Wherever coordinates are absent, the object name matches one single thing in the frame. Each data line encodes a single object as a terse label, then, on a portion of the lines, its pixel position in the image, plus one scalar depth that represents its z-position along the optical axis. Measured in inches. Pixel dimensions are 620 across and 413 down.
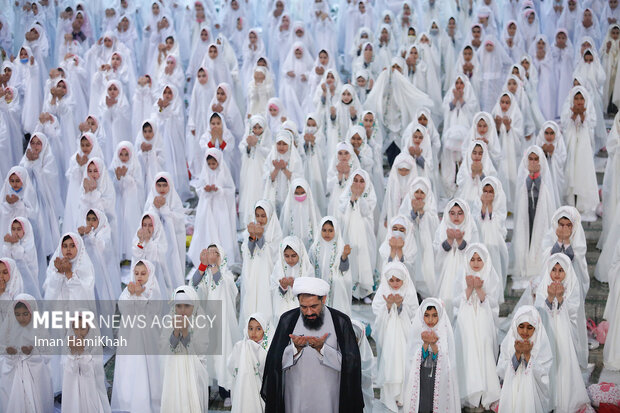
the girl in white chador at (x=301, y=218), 449.4
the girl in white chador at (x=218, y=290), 391.2
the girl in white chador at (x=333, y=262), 407.8
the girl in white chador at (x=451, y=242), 406.0
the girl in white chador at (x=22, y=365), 366.9
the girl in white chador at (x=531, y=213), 448.5
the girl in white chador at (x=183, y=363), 360.8
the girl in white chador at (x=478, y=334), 374.6
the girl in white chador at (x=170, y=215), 444.5
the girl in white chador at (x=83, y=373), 360.2
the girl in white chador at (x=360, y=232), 441.7
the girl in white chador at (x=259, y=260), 412.2
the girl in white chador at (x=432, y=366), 357.4
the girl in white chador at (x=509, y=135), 497.1
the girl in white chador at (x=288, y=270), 390.3
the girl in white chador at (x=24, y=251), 424.5
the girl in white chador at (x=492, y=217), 430.0
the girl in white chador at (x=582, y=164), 484.1
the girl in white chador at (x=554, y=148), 470.0
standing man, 286.2
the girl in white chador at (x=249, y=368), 351.3
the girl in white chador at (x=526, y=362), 351.9
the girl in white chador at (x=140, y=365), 378.9
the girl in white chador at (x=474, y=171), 452.4
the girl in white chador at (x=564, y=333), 371.9
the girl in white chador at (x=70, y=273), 401.4
